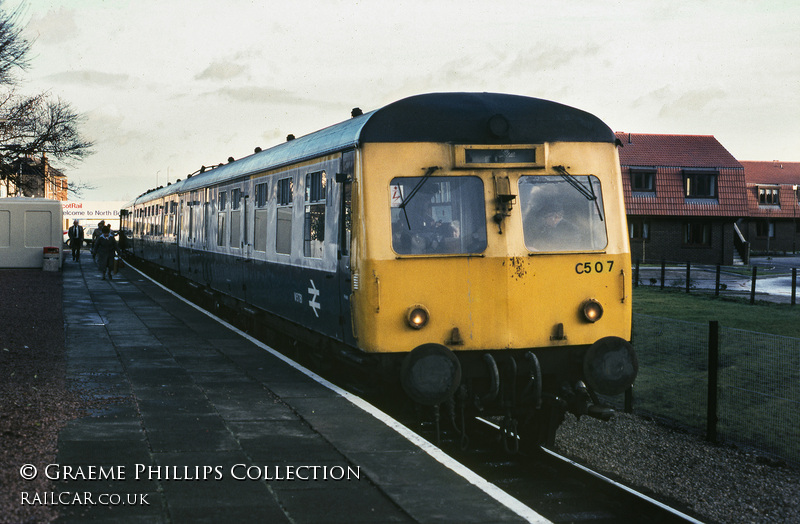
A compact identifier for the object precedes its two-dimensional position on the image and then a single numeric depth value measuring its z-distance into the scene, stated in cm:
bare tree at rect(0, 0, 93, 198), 3284
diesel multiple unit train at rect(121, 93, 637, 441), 770
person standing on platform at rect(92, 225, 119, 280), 2786
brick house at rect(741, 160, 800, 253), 6138
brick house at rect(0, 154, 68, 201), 3941
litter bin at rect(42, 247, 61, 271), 3325
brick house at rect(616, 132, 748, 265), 4584
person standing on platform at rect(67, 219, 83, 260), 4153
